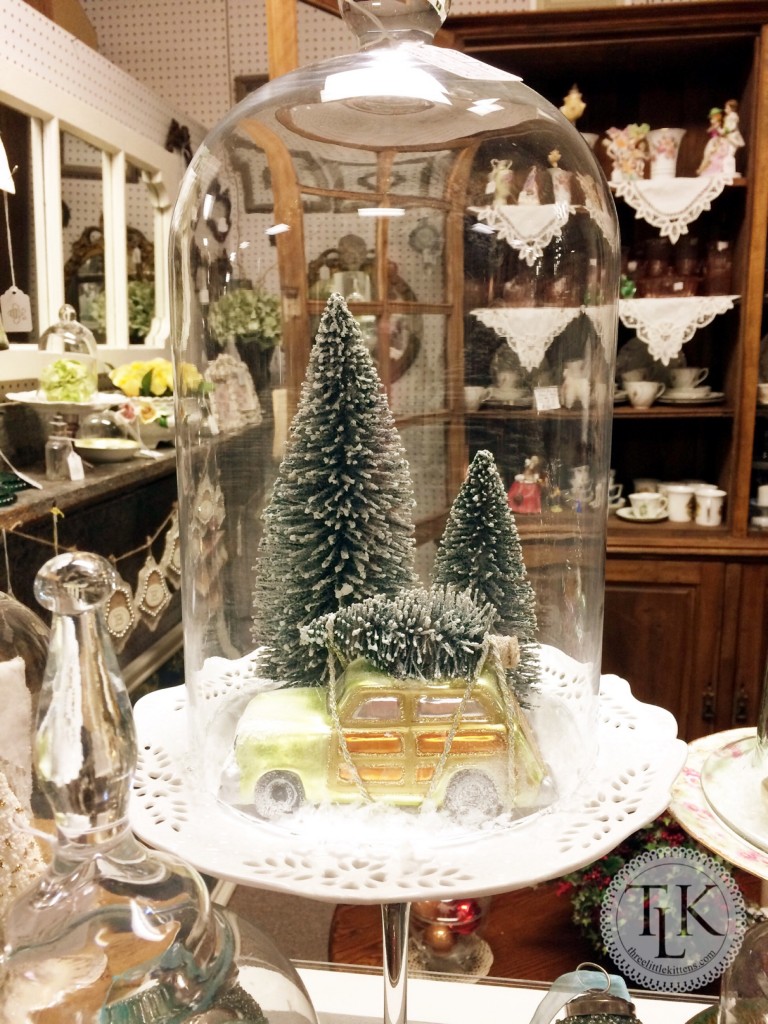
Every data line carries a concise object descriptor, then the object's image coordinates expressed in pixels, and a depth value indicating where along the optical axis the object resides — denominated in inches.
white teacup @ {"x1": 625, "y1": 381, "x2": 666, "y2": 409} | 87.2
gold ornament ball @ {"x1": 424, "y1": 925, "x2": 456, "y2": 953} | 49.2
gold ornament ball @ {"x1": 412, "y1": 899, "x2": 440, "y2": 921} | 50.3
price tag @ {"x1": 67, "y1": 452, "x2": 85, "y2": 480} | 62.0
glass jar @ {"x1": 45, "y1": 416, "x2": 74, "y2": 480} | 62.7
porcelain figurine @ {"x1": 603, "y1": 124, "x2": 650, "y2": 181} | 82.3
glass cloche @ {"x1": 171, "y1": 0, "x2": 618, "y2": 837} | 22.7
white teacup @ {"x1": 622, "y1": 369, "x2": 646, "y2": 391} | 89.4
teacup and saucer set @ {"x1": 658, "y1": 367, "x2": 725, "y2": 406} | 87.9
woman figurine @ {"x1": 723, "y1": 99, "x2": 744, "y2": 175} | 80.0
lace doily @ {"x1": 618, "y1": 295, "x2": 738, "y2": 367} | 81.7
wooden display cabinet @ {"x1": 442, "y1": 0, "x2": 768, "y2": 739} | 77.6
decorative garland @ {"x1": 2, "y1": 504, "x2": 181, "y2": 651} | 65.4
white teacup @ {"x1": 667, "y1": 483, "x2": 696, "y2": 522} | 88.4
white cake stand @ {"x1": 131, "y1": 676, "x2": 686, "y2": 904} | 18.3
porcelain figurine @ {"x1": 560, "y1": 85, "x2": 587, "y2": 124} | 81.7
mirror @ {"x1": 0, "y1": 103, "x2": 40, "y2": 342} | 68.2
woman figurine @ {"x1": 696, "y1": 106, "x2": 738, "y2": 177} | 80.1
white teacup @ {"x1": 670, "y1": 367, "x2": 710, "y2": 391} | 88.8
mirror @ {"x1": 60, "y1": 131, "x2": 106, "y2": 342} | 78.9
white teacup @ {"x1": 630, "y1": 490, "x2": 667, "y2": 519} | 88.0
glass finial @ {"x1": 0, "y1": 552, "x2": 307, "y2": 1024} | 13.3
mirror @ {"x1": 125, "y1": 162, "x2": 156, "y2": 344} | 92.6
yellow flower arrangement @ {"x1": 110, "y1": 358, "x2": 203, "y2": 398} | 80.3
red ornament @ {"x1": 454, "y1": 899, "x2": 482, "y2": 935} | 49.3
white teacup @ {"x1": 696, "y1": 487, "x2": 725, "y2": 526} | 86.6
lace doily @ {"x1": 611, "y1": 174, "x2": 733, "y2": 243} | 79.4
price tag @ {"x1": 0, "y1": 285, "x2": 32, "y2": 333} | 68.3
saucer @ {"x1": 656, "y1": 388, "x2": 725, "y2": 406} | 87.7
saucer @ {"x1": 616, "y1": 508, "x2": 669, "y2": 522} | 88.4
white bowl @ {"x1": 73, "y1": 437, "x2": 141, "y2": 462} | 67.7
